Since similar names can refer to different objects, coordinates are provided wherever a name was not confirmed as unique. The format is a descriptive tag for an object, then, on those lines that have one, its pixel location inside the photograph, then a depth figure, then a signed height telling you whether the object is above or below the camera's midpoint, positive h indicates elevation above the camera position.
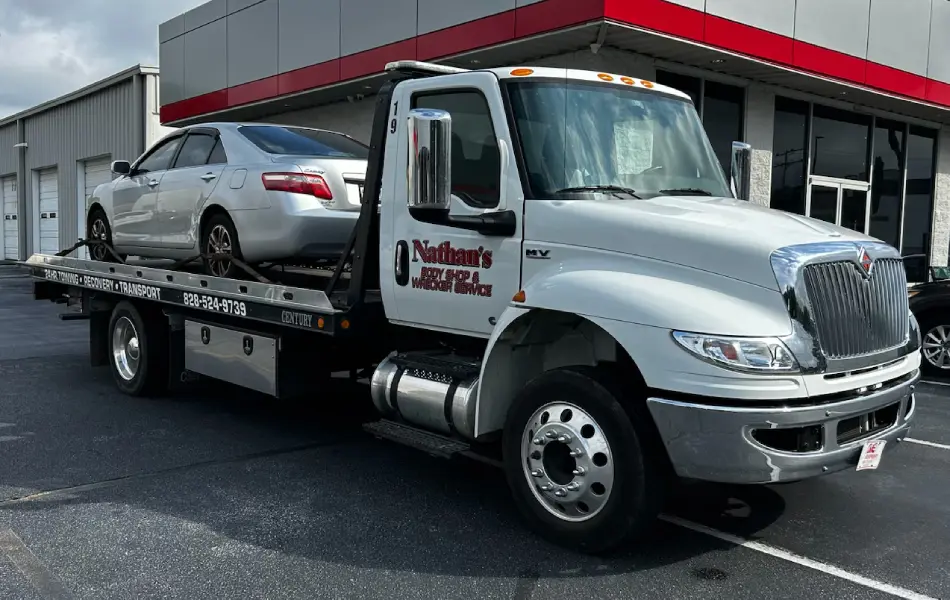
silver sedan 6.43 +0.29
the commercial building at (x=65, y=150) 24.81 +2.48
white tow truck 3.77 -0.34
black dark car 9.62 -0.82
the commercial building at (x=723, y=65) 11.94 +2.77
